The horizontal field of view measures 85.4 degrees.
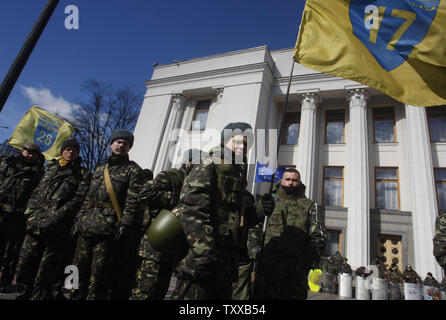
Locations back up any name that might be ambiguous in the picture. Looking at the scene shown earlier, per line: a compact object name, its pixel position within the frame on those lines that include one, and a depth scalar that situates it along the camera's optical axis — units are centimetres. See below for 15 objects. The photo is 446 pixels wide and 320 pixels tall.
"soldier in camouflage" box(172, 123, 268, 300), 150
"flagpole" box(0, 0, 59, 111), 244
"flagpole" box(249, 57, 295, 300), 263
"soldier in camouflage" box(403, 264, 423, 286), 953
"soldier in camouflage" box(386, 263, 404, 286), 947
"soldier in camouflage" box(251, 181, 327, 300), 275
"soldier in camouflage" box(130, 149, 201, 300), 266
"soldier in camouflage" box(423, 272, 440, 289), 916
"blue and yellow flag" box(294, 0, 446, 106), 320
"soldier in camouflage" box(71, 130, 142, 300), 259
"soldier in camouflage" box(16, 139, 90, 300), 274
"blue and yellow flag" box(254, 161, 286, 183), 1160
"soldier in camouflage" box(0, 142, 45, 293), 367
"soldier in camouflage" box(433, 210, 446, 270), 285
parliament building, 1188
